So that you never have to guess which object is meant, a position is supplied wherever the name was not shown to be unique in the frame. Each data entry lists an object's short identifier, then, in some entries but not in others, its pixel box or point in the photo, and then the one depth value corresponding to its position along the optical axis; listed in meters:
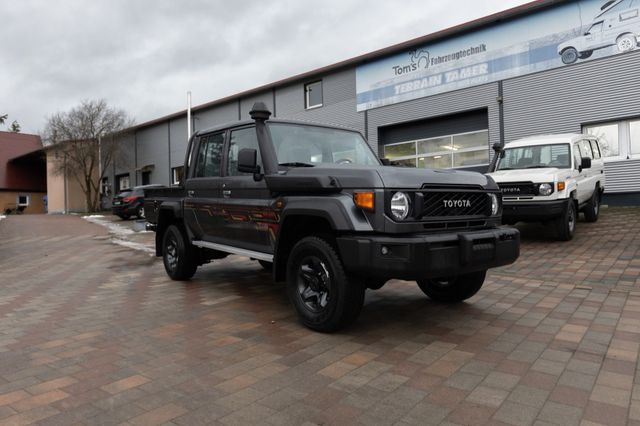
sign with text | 13.15
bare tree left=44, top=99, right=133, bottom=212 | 31.05
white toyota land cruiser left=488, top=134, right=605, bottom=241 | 8.40
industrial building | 13.27
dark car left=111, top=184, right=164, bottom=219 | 20.09
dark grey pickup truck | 3.51
